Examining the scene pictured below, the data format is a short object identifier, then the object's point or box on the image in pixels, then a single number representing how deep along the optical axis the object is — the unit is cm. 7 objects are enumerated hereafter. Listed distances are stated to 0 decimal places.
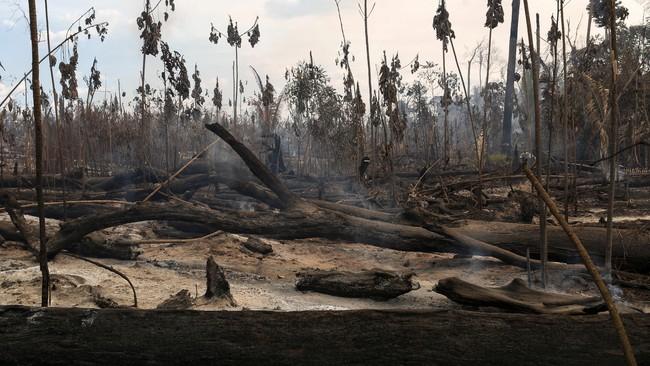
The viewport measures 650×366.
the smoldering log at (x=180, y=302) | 307
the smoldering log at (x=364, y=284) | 356
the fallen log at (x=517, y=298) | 243
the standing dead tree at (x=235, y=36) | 882
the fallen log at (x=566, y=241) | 394
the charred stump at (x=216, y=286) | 323
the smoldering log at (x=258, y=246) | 509
